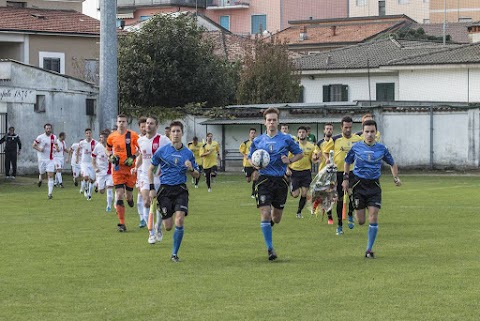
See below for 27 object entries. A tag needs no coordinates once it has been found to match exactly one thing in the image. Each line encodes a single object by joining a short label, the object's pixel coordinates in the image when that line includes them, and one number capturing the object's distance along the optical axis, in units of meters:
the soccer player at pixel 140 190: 20.77
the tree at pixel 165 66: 60.66
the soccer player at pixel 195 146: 41.68
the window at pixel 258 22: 114.50
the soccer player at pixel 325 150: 23.55
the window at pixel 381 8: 113.25
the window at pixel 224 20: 117.50
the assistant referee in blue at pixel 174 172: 17.23
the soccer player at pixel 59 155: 38.01
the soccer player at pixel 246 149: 35.19
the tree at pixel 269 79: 65.50
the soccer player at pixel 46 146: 37.09
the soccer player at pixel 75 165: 36.83
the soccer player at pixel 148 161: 19.86
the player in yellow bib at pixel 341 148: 22.39
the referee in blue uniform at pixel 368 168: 17.70
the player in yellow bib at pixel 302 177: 25.45
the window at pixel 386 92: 64.25
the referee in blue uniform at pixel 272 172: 17.17
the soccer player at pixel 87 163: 33.66
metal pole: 46.59
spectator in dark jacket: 44.75
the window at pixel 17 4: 71.38
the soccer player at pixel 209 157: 38.62
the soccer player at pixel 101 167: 28.34
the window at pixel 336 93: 66.31
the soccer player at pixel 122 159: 22.22
